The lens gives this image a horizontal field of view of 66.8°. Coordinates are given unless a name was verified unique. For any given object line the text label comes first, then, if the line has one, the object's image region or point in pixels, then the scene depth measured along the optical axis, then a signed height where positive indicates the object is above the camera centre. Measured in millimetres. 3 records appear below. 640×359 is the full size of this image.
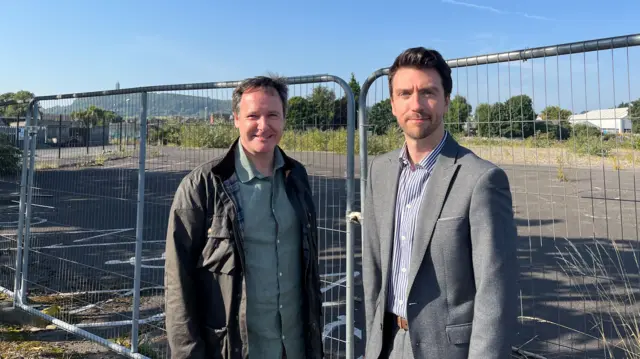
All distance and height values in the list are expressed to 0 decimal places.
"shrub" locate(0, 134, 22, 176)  6395 +652
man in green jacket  2168 -230
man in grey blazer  1595 -135
